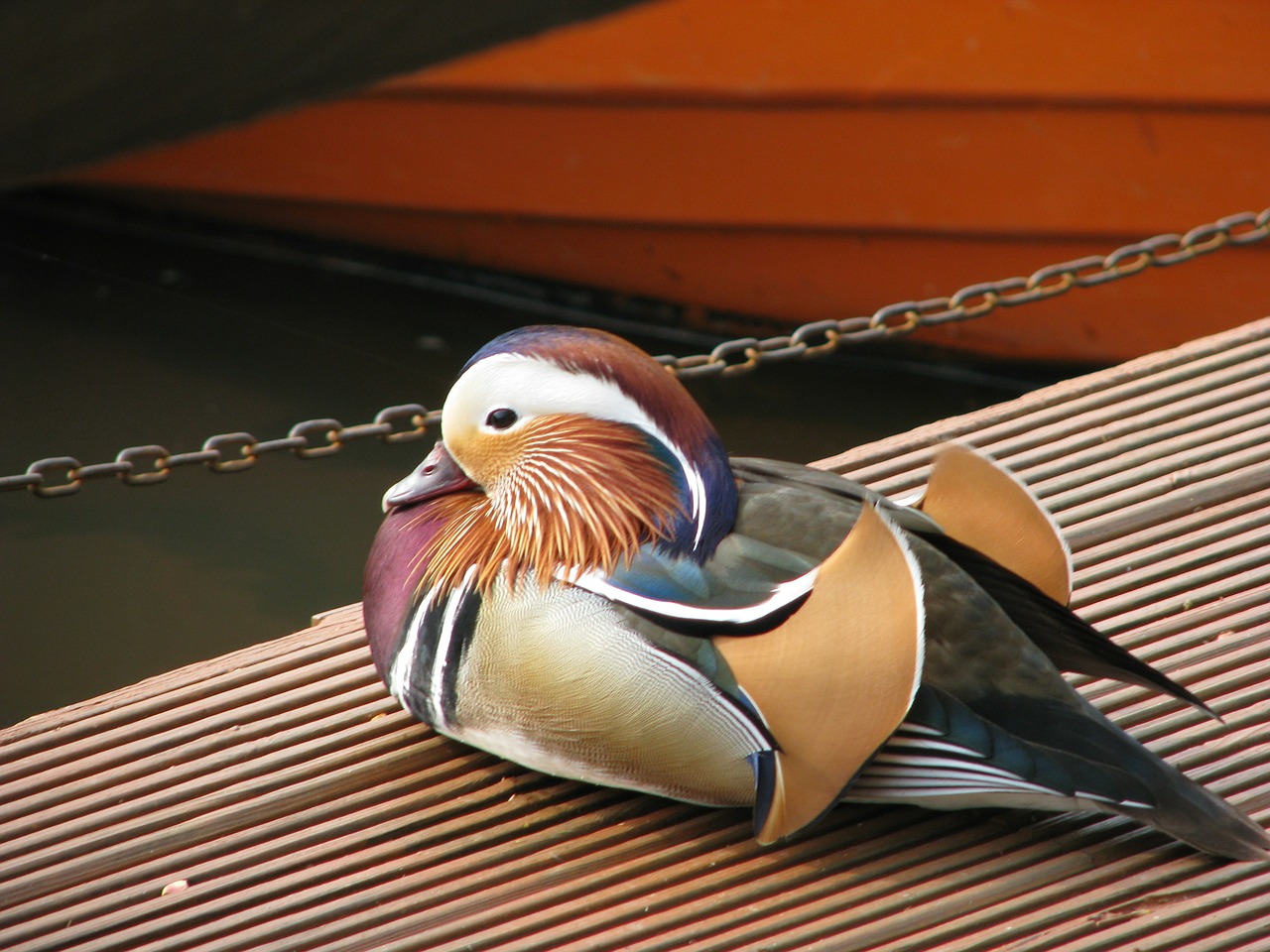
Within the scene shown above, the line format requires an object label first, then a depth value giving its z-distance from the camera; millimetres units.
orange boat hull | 6937
